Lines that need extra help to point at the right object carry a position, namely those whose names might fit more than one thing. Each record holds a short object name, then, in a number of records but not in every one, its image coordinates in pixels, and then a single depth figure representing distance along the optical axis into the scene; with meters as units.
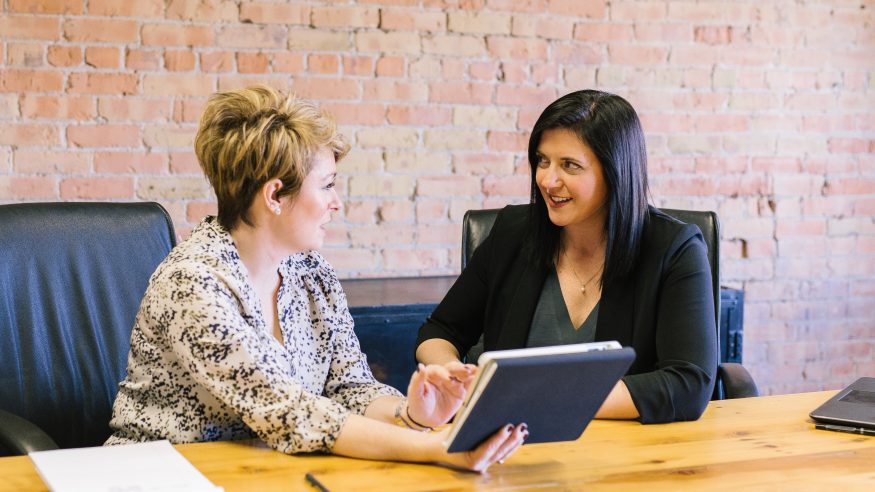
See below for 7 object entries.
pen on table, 1.33
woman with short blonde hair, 1.48
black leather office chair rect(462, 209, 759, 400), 2.09
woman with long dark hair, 1.90
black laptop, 1.68
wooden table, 1.38
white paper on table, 1.27
